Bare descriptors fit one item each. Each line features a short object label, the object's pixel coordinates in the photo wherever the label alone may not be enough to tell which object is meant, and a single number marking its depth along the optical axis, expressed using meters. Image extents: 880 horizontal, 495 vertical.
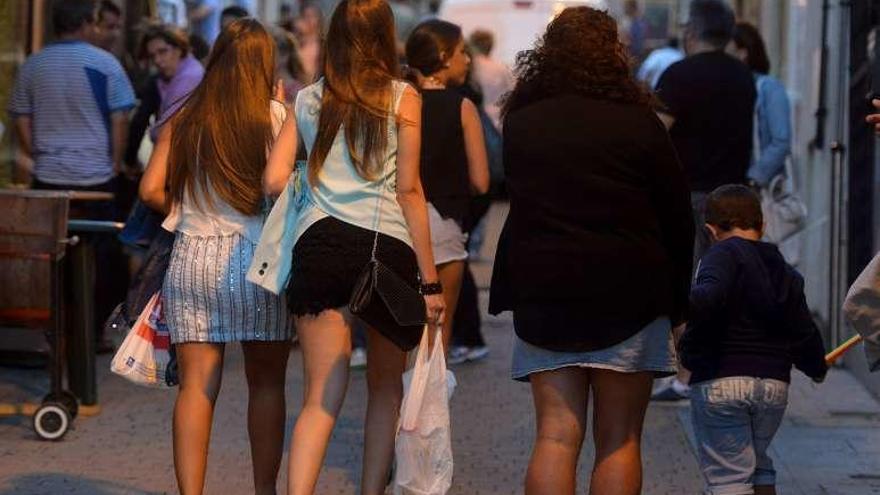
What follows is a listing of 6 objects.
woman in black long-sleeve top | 10.65
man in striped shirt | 20.03
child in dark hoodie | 12.26
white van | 51.31
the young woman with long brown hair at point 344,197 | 11.59
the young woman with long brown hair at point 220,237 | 12.18
